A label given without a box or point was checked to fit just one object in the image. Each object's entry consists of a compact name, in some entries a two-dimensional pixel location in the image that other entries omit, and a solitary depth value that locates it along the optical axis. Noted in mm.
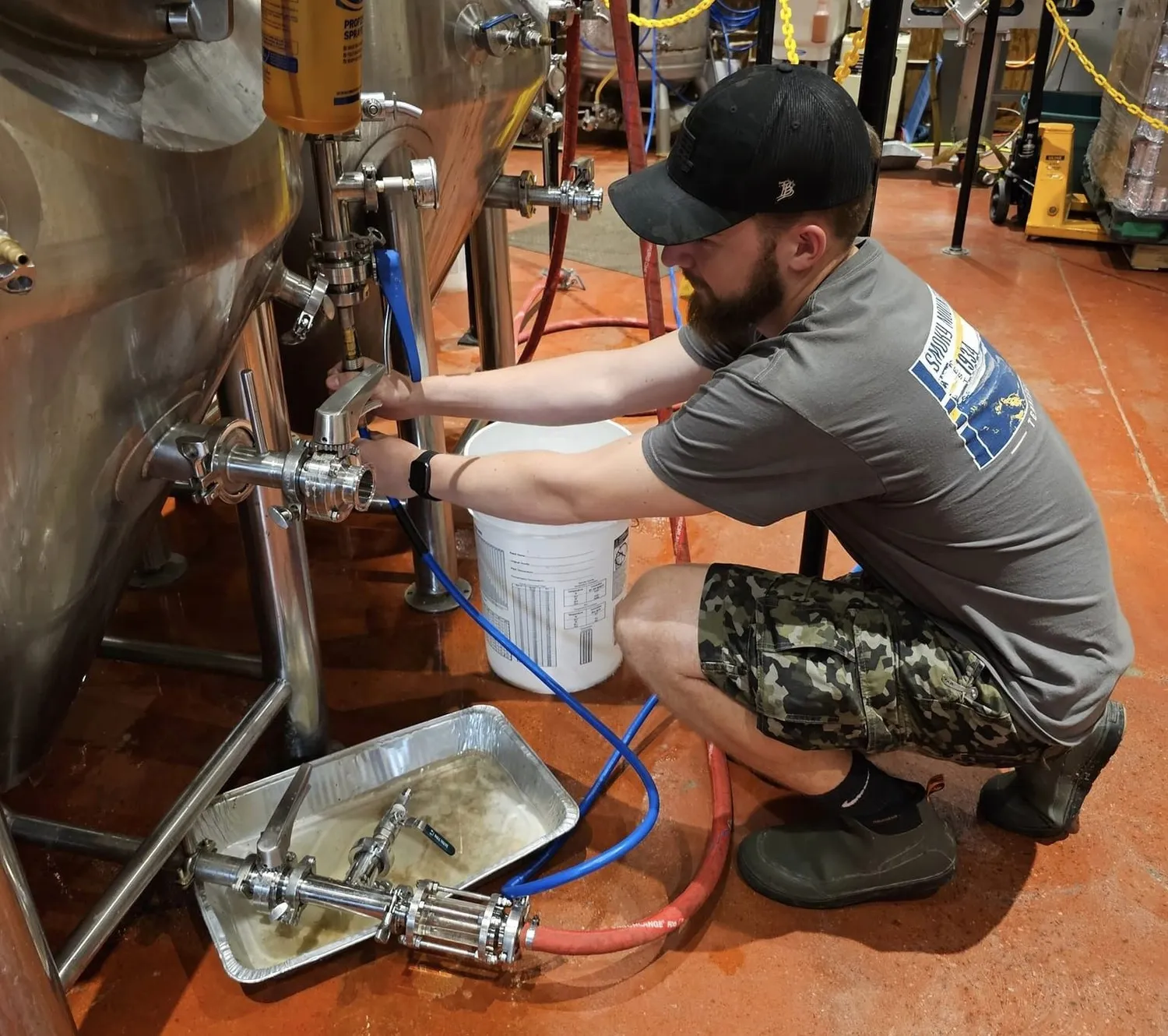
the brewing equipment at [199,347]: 647
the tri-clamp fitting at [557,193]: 1689
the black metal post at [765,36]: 1355
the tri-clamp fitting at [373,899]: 968
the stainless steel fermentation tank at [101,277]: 624
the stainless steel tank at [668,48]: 4281
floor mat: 3219
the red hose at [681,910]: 987
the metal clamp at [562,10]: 1570
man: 944
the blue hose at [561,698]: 1085
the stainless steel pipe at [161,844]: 904
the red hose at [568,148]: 1702
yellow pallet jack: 3346
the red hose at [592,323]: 2631
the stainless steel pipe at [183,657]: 1387
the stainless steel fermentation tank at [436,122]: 1178
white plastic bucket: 1318
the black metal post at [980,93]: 2953
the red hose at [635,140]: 1458
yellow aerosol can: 669
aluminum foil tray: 1096
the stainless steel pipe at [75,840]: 1076
